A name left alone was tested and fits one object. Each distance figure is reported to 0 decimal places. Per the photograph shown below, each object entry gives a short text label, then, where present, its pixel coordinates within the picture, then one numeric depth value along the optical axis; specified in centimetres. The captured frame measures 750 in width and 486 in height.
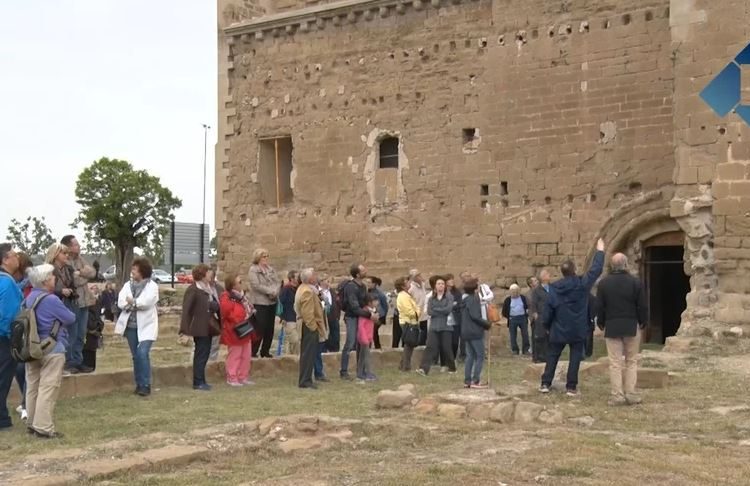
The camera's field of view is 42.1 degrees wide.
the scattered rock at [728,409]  915
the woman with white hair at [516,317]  1675
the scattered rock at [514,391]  1046
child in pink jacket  1252
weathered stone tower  1598
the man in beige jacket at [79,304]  1068
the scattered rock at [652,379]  1109
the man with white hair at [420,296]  1553
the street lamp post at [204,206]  4377
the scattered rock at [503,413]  862
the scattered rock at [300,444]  726
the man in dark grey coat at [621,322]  989
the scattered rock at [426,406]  915
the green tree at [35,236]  6900
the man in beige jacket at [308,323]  1149
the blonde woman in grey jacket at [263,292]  1327
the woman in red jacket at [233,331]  1154
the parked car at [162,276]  5777
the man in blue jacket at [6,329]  826
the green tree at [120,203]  4759
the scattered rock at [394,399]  945
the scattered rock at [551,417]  862
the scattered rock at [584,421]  867
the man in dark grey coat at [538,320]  1423
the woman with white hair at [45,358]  802
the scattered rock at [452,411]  892
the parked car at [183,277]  5472
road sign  6992
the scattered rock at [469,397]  920
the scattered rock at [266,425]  784
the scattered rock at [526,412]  862
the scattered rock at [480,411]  876
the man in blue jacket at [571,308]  1029
